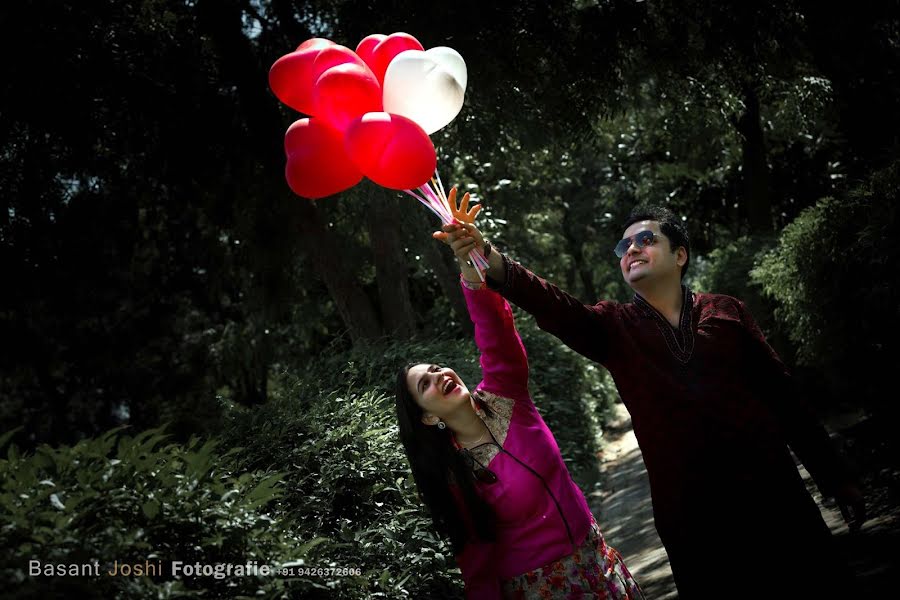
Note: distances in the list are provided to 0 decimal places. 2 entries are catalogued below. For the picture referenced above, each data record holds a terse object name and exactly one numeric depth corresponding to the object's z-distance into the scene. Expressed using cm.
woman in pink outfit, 294
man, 298
